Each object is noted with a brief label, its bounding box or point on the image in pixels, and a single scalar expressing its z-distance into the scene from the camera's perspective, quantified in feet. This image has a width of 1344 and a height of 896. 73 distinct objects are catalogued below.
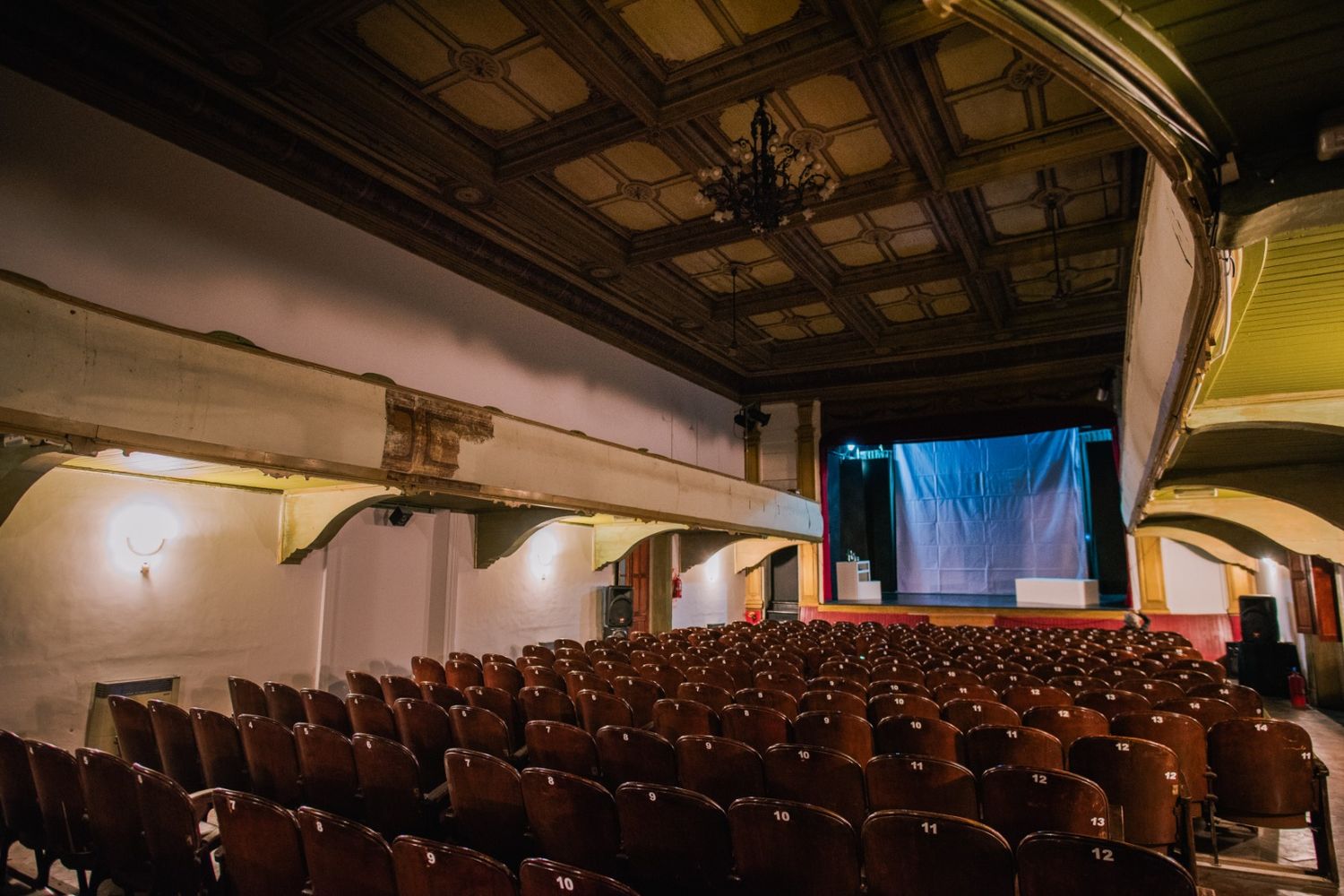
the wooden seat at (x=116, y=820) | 8.53
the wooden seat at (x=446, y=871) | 5.97
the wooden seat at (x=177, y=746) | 11.92
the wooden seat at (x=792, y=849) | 6.92
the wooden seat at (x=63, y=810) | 9.07
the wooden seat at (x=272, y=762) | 10.67
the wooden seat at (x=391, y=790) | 9.72
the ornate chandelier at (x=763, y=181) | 21.62
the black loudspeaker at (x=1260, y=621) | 30.48
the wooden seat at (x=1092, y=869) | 5.70
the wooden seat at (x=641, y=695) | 15.56
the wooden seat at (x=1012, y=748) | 10.37
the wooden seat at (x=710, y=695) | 15.03
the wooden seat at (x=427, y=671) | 19.49
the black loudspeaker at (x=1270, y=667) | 29.45
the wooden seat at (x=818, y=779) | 9.25
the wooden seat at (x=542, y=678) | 17.72
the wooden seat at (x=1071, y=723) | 11.87
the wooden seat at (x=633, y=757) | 10.37
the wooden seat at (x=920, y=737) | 11.25
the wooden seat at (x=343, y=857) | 6.59
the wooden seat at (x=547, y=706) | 14.34
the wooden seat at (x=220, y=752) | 11.37
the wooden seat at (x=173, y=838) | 7.90
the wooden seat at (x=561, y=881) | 5.60
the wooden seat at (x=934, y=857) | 6.34
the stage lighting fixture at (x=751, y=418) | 46.37
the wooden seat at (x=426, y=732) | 12.53
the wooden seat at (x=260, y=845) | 7.22
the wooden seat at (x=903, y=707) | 13.39
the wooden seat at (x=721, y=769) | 9.84
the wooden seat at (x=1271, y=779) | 10.78
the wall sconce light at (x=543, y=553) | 31.53
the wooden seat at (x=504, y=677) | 18.20
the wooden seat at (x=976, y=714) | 12.50
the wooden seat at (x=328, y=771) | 10.19
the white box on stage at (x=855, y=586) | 45.65
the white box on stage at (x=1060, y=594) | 40.47
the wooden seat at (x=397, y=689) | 16.21
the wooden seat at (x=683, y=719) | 12.87
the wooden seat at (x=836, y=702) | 13.64
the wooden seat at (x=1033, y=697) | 14.11
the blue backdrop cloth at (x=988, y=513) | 47.70
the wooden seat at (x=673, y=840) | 7.56
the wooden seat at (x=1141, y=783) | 9.78
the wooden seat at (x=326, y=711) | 13.74
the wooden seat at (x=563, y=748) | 10.91
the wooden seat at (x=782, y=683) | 16.61
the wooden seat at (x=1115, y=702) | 13.33
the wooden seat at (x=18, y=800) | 9.66
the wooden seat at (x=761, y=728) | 12.16
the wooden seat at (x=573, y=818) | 8.00
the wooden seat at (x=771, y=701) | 14.34
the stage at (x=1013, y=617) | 38.24
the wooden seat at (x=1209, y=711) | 12.53
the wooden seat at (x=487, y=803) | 8.82
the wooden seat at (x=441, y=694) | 15.40
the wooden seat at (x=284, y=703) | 14.19
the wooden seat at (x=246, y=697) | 14.74
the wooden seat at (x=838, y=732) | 11.59
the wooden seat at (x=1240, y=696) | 13.96
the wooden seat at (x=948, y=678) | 16.53
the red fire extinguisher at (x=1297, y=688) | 27.37
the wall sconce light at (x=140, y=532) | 17.38
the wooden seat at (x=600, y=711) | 13.47
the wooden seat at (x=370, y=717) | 12.93
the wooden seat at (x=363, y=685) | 16.65
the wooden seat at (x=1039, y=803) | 8.04
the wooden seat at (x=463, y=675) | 18.90
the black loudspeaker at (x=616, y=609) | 34.71
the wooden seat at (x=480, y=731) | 11.85
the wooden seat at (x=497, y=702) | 14.79
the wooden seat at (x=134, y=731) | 12.47
